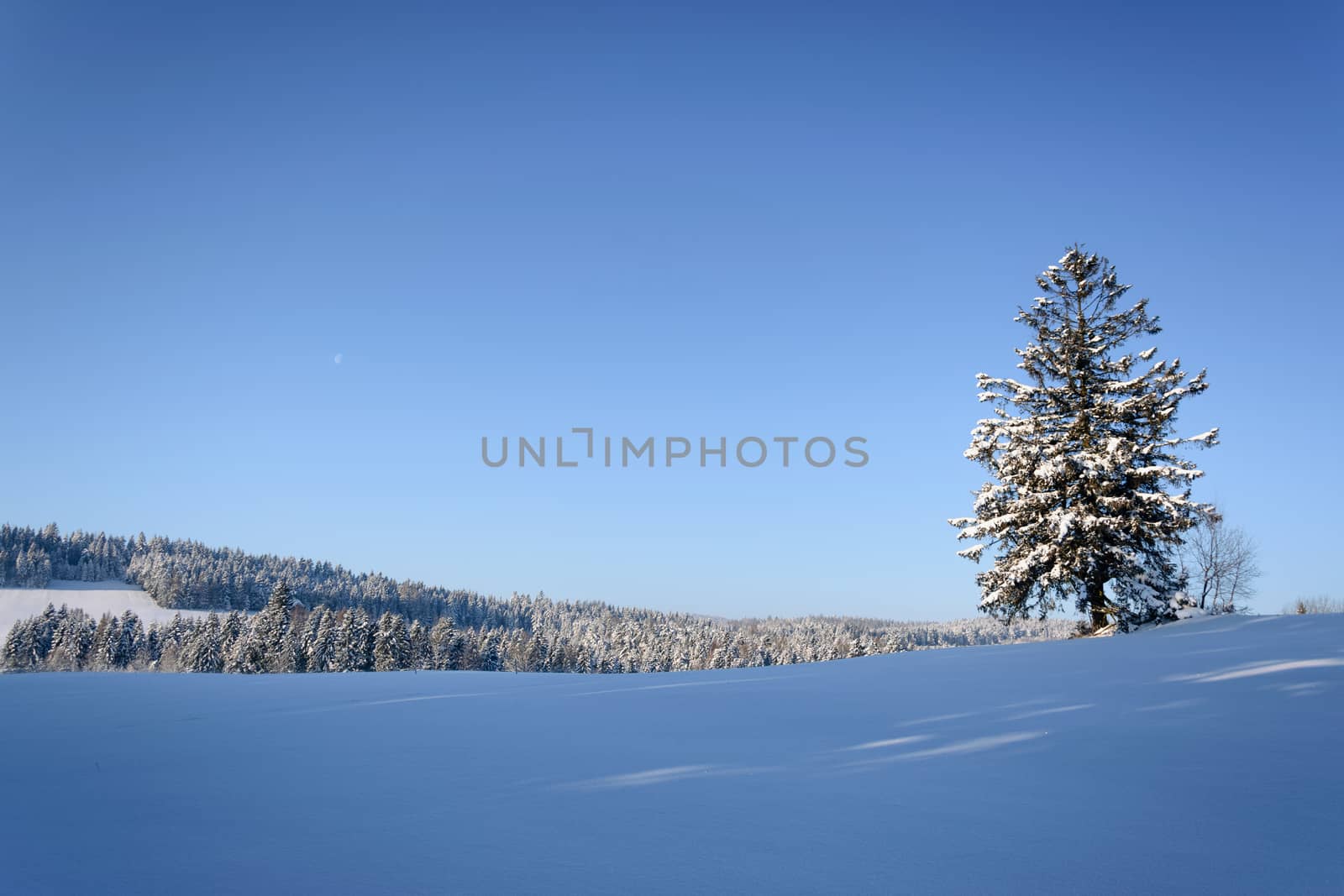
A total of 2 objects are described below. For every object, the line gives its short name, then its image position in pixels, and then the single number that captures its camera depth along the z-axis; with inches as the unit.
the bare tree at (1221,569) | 892.0
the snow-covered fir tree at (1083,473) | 661.3
